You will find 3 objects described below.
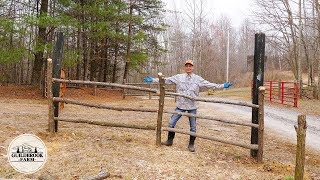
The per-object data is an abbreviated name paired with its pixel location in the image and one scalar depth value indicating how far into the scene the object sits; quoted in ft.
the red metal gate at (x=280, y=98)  47.09
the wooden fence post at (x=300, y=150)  14.37
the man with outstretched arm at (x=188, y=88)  19.86
